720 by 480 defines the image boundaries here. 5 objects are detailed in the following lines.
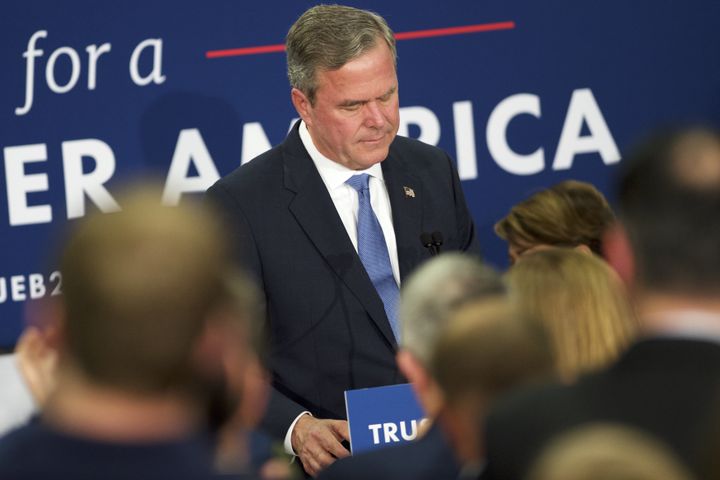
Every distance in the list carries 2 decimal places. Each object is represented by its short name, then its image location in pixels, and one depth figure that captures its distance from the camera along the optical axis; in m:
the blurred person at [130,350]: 7.96
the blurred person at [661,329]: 8.97
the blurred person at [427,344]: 10.69
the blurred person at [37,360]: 9.63
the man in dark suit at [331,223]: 11.58
